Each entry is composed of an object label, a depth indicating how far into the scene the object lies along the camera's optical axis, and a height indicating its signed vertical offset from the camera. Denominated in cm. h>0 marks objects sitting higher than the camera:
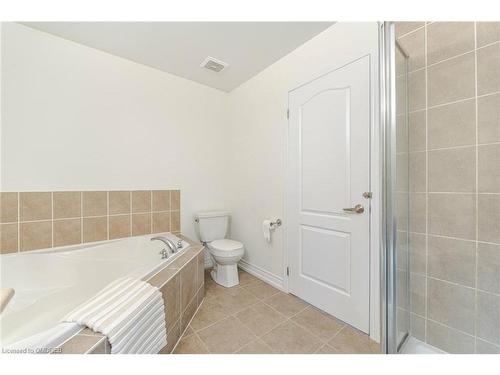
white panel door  132 -3
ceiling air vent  191 +119
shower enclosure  90 +0
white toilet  194 -58
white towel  78 -52
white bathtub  120 -65
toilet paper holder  192 -34
